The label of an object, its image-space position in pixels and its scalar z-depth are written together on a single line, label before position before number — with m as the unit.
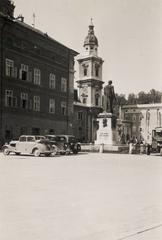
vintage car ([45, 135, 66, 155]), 25.61
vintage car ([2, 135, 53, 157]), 23.02
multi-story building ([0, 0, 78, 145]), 33.03
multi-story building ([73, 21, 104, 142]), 70.06
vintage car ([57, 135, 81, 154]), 26.99
